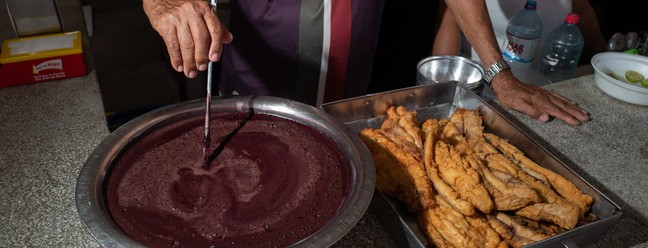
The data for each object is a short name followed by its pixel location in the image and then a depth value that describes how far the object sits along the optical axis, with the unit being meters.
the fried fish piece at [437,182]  1.08
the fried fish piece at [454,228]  1.04
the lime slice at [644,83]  1.83
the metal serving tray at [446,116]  1.06
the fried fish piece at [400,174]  1.12
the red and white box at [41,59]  1.61
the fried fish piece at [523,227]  1.07
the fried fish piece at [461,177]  1.09
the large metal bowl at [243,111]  0.83
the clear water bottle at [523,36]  2.38
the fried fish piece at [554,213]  1.10
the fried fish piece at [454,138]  1.31
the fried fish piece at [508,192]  1.12
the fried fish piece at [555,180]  1.18
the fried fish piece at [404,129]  1.28
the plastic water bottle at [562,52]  2.48
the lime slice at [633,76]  1.86
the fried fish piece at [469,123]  1.40
